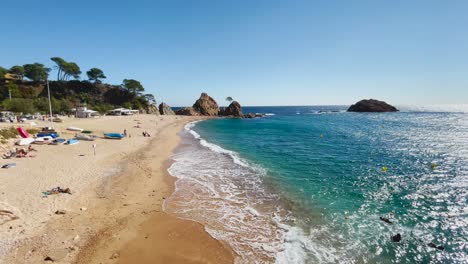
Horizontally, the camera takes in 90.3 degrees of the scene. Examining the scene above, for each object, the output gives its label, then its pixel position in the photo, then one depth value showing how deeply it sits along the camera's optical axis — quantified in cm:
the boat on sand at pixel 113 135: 3838
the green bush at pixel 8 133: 2833
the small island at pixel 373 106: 14975
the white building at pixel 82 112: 6419
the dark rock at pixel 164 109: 11594
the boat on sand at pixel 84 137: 3447
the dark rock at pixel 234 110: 12195
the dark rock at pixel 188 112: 12056
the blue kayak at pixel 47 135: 3206
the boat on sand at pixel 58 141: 3039
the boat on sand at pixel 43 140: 2972
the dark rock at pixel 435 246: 1141
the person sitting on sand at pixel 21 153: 2318
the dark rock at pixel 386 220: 1375
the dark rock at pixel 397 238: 1186
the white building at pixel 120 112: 8025
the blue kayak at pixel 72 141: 3102
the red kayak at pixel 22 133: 2905
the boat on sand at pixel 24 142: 2728
